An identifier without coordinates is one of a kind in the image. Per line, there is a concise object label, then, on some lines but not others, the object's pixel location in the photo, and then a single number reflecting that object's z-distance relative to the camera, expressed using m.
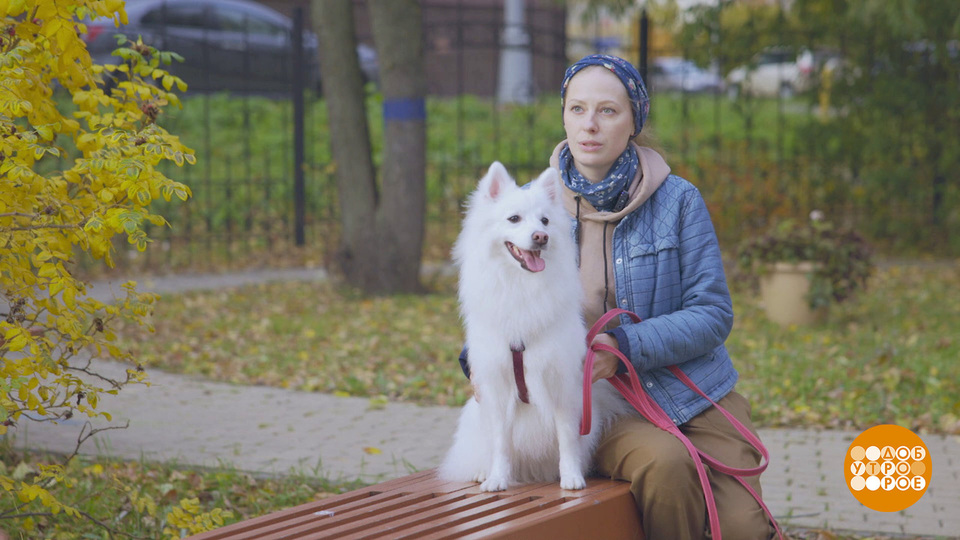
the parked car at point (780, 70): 12.22
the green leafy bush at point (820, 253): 8.80
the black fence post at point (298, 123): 12.08
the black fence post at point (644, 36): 11.27
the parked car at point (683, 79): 12.17
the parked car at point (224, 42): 14.47
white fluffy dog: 3.06
